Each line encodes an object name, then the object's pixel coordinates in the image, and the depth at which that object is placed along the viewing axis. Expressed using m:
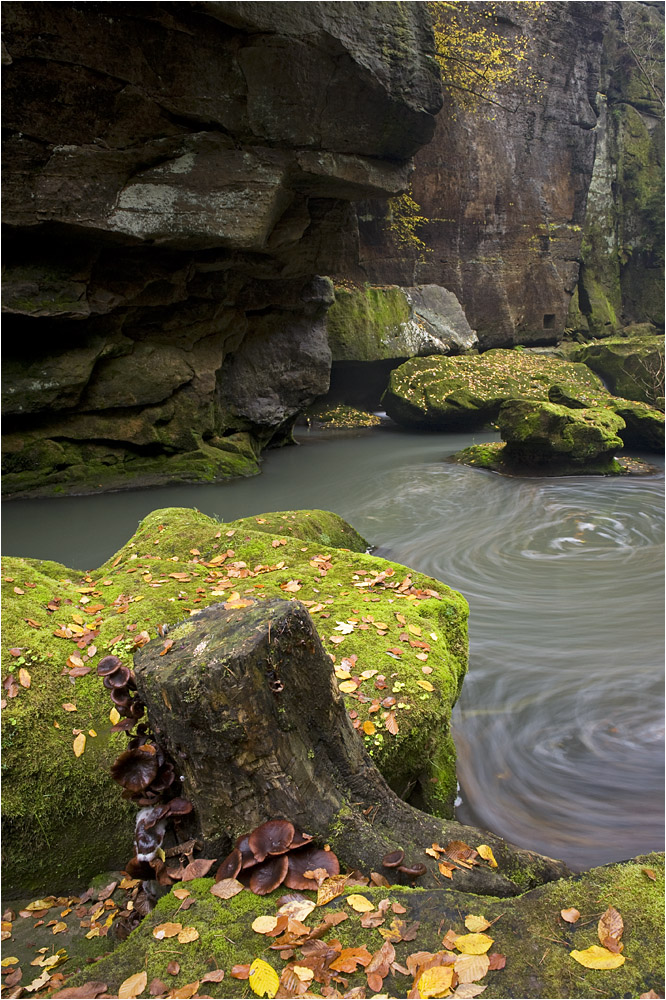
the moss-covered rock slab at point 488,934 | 1.65
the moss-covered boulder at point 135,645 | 2.67
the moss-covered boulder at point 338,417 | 19.58
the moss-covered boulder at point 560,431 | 12.34
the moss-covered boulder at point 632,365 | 17.81
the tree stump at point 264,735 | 2.10
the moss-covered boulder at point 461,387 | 17.11
